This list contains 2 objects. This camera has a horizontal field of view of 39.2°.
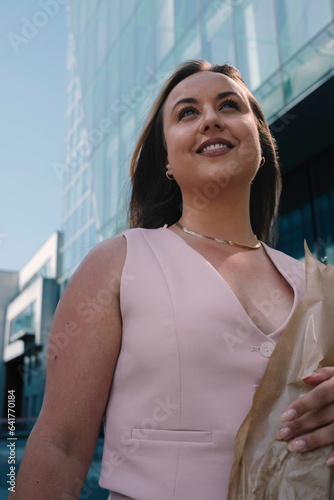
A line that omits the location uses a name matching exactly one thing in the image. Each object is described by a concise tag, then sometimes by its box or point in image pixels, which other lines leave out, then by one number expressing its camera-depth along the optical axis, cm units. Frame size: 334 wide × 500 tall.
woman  97
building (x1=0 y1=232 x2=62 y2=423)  2136
